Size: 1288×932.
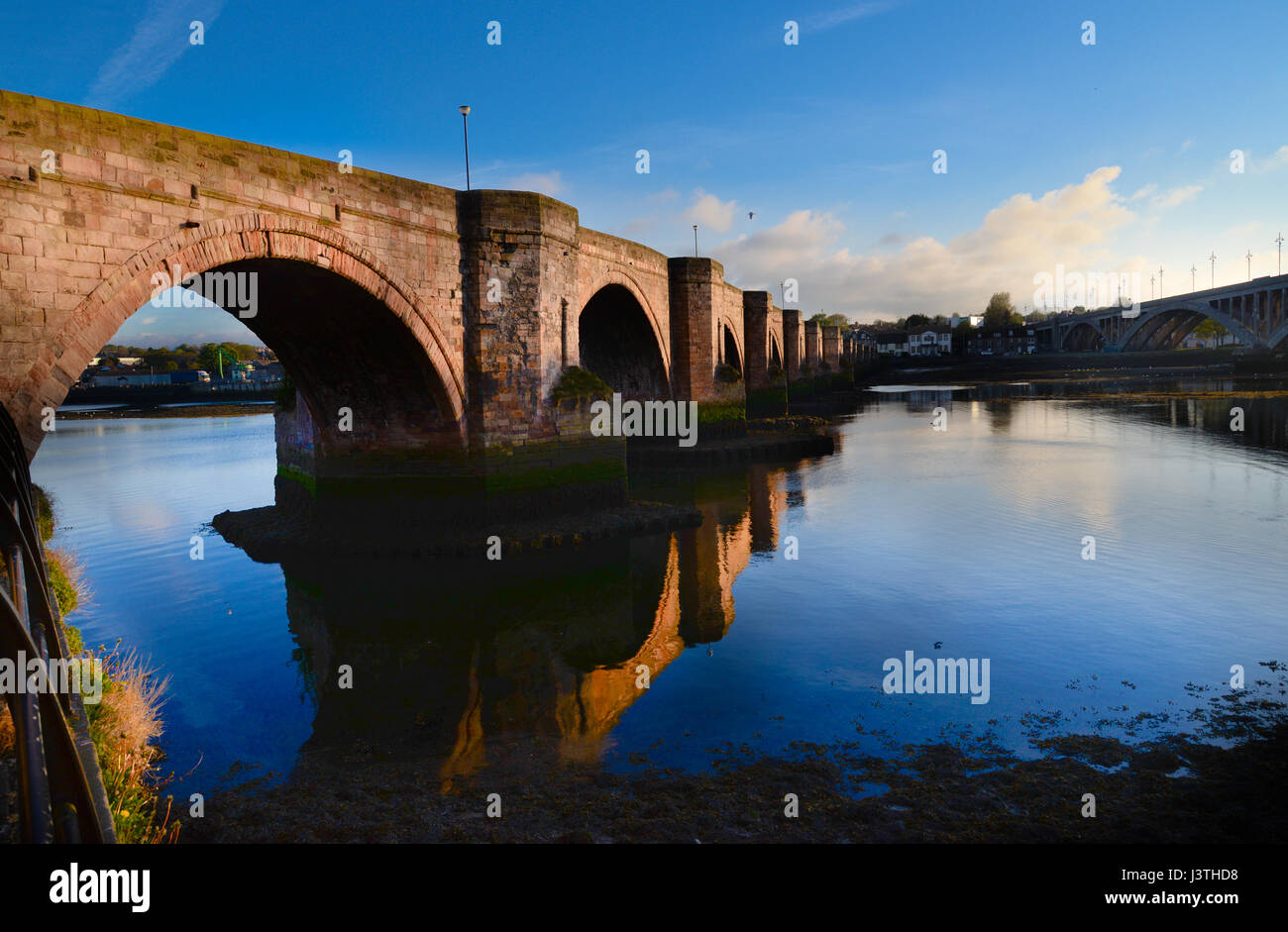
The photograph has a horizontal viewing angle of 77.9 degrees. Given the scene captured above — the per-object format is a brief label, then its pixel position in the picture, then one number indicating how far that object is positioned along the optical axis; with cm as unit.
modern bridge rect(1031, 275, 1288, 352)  7188
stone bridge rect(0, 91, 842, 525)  918
